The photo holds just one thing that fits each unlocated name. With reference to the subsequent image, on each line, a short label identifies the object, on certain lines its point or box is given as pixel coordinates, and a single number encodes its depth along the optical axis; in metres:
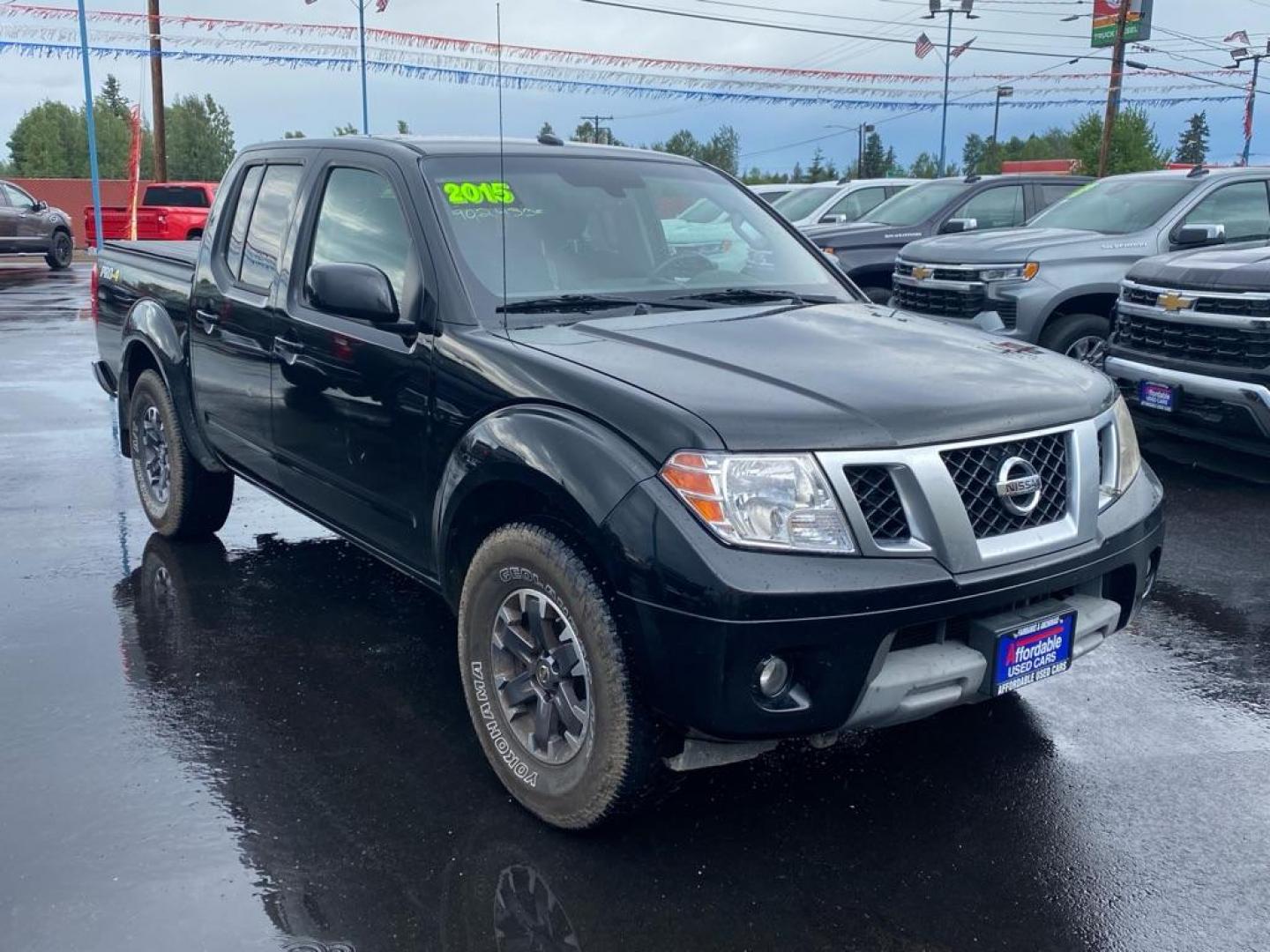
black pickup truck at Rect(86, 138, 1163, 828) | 2.83
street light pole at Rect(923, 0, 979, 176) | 41.72
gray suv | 23.56
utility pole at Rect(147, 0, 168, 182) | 28.73
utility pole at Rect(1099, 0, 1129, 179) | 34.59
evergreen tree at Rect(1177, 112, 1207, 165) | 118.44
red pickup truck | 23.58
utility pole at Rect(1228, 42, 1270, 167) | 43.53
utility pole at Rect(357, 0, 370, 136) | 28.47
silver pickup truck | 8.85
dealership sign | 35.19
